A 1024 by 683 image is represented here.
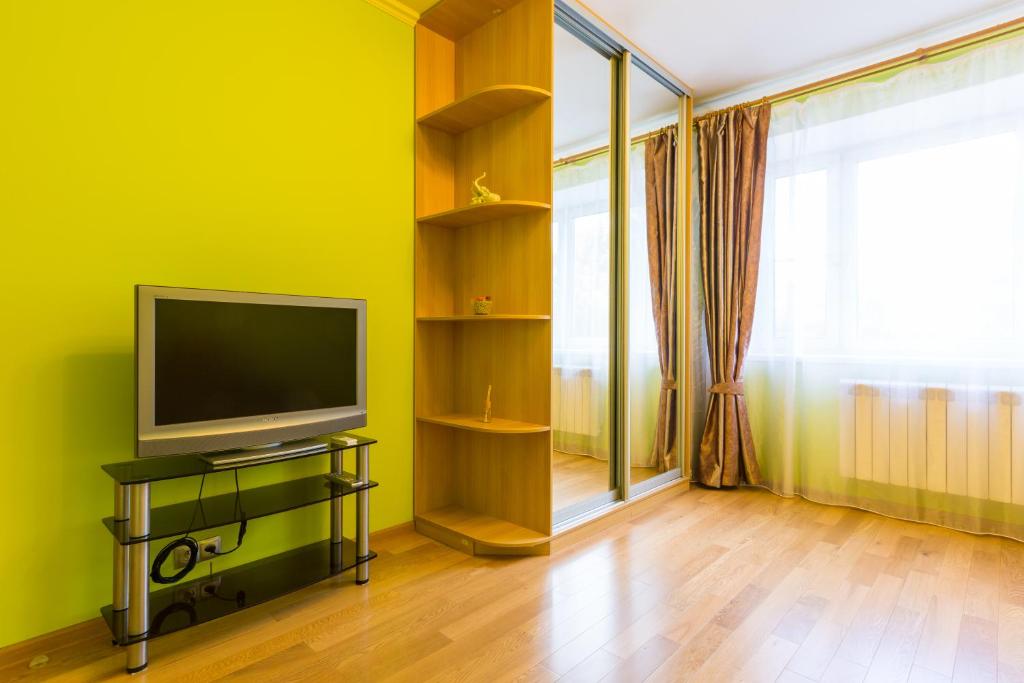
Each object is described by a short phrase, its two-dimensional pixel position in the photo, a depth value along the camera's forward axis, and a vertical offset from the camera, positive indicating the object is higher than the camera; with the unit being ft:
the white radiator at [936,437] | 8.47 -1.62
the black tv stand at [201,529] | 5.05 -2.39
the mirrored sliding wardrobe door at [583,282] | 8.91 +1.11
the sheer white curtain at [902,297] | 8.49 +0.88
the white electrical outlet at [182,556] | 6.32 -2.63
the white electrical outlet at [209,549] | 6.40 -2.58
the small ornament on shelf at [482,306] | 8.13 +0.58
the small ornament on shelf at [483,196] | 7.96 +2.27
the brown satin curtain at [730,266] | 10.87 +1.67
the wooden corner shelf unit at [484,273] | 7.93 +1.17
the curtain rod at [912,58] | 8.48 +5.13
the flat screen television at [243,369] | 5.32 -0.32
